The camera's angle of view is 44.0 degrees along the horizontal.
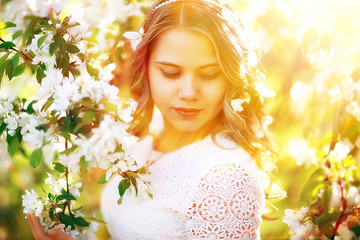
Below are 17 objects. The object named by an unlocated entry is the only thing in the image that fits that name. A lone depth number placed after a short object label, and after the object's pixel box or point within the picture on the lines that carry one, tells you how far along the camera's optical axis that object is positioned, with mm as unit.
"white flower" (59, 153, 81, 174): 1393
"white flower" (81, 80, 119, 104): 1370
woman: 1722
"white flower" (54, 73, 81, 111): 1357
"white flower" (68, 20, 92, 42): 1600
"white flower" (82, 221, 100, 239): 1693
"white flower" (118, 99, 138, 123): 1357
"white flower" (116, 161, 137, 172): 1503
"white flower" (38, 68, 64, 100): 1464
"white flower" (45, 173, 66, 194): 1693
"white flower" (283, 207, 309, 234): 1688
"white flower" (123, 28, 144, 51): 2006
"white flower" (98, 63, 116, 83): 1613
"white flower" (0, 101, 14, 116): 1667
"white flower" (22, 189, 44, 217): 1619
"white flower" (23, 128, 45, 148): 1383
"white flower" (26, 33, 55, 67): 1587
